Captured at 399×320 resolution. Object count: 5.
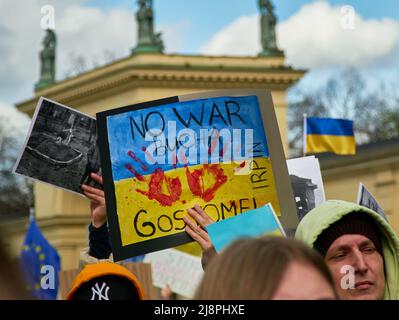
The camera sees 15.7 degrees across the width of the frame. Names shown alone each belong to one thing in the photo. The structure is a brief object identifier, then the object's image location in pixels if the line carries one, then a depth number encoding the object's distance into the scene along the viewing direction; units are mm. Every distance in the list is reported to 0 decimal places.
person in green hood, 4148
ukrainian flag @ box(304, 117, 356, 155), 18172
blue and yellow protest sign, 5000
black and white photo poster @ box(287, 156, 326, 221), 5832
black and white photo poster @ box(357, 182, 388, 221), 6379
